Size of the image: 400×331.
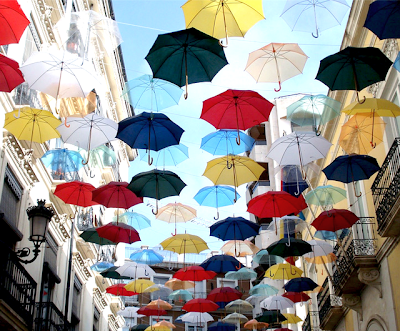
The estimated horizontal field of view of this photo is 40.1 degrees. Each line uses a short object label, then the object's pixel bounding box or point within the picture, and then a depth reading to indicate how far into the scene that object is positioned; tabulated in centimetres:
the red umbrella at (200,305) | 1884
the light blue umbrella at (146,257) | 1875
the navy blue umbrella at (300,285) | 1689
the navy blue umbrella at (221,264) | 1748
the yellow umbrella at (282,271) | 1681
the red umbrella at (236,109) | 1163
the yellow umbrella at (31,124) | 1158
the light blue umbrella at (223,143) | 1416
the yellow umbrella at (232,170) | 1369
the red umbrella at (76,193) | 1407
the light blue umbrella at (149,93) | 1292
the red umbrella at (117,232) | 1479
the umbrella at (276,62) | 1223
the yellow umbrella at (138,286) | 1856
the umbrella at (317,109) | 1235
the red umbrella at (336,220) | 1339
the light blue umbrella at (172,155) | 1505
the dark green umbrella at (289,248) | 1484
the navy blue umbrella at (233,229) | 1559
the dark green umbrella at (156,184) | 1310
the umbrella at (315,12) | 1152
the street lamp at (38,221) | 1027
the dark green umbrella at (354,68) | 991
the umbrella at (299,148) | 1272
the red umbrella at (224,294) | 1964
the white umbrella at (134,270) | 1775
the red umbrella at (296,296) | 1822
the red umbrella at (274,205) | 1416
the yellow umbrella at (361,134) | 1184
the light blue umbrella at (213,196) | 1605
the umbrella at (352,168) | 1195
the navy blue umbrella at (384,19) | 893
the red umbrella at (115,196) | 1380
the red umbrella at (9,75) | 976
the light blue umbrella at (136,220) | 1694
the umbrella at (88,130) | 1273
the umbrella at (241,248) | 1903
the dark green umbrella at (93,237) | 1558
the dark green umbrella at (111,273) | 1755
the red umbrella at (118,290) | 1864
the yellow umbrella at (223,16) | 1033
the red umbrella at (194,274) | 1748
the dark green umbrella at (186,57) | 1013
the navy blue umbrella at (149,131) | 1209
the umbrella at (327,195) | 1473
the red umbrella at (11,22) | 940
